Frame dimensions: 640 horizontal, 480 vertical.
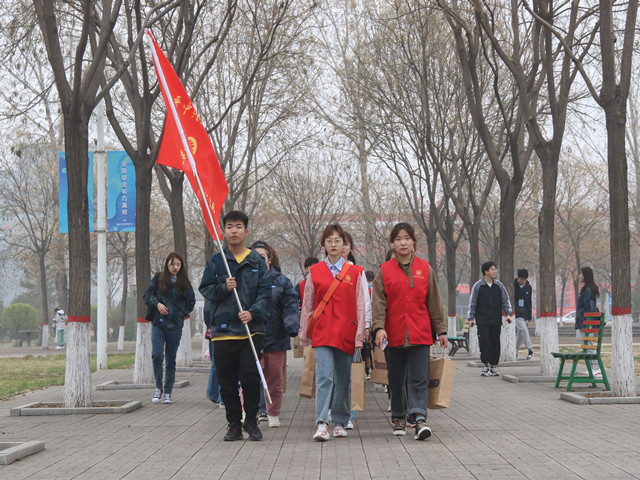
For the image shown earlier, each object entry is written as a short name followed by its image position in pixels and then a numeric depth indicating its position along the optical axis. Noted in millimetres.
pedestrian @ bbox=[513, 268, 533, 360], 22016
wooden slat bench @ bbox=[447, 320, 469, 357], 24438
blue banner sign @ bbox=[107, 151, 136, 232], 21391
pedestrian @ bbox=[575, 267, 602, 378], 16625
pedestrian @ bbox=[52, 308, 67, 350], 39781
